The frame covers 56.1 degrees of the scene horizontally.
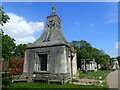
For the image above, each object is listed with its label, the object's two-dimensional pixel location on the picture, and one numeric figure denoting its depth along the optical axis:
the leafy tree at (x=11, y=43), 25.19
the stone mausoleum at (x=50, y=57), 12.35
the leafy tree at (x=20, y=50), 53.78
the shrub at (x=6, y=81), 10.39
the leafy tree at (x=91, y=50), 53.44
